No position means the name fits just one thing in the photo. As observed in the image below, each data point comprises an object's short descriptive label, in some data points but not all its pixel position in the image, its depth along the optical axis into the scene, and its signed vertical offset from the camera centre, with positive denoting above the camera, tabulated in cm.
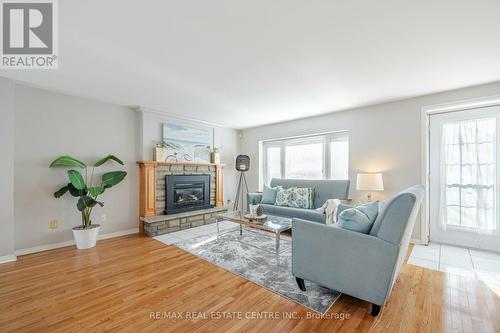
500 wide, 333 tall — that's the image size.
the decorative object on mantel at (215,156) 508 +25
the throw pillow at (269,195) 443 -62
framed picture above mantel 435 +54
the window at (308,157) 438 +21
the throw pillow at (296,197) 400 -61
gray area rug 194 -118
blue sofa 357 -57
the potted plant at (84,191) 303 -36
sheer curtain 298 -14
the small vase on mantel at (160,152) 407 +29
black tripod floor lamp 529 -23
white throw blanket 336 -71
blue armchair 157 -71
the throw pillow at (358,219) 177 -45
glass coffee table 268 -79
